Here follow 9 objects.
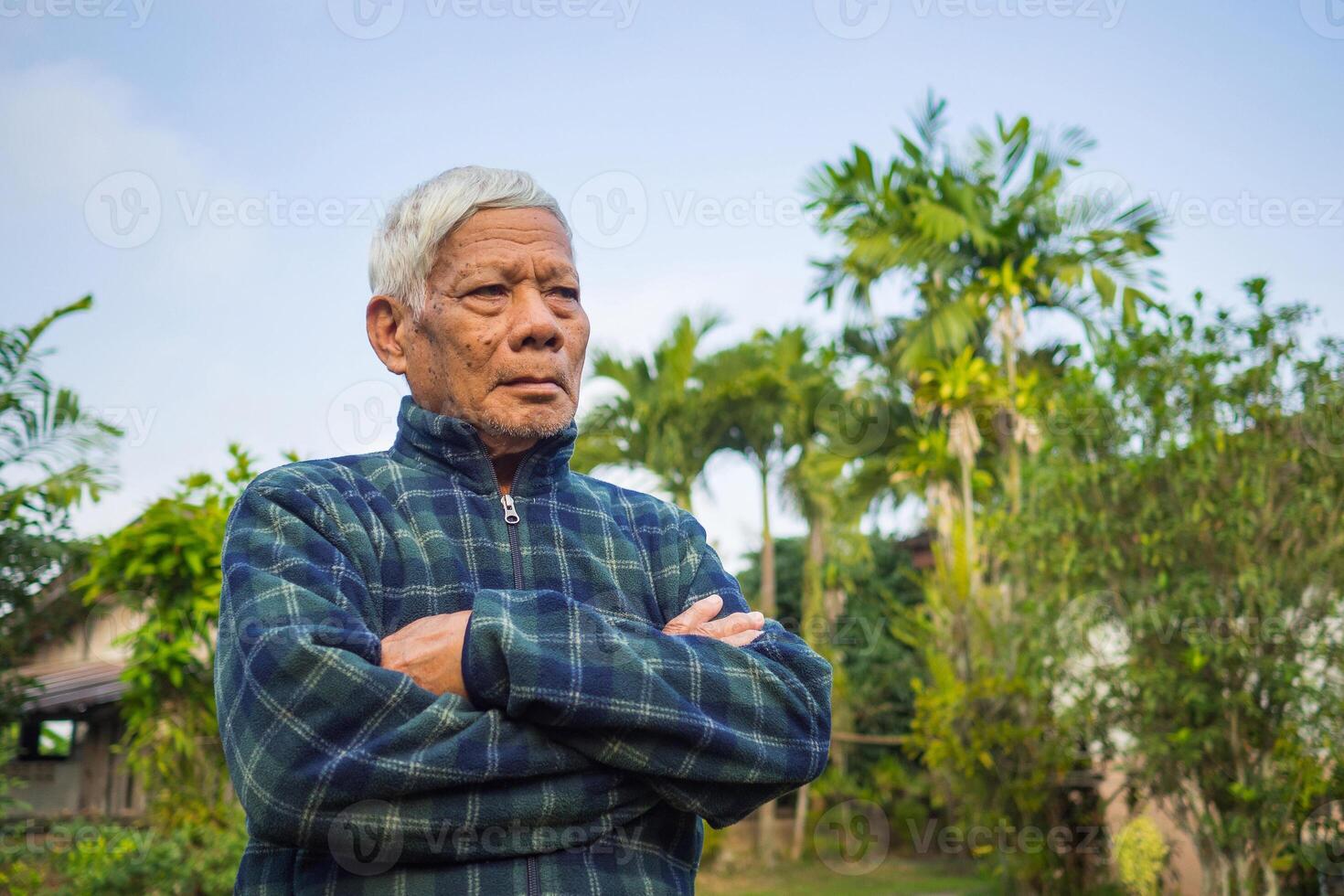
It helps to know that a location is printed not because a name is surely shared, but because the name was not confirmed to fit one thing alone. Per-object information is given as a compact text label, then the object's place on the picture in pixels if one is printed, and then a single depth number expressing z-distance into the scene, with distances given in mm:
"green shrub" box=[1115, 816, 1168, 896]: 9508
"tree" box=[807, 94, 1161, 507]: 14039
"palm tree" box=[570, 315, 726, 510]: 16266
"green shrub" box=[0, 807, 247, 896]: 6641
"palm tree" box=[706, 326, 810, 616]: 16938
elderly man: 1427
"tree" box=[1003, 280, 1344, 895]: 7793
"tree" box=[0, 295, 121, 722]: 8852
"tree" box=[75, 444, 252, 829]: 7227
